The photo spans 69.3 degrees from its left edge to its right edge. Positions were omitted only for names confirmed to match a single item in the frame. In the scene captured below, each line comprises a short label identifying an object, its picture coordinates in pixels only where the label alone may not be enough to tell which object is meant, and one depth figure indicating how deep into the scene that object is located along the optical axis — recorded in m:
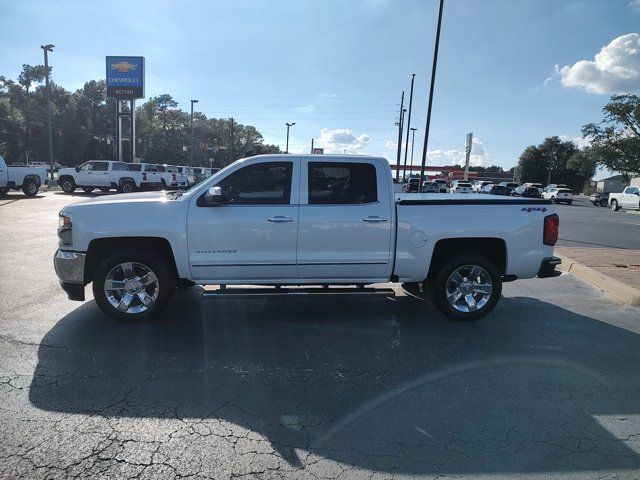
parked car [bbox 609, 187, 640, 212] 33.25
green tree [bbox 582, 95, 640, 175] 59.88
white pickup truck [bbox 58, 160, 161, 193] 27.08
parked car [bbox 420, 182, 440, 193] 38.80
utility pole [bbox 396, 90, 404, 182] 43.71
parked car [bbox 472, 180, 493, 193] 53.69
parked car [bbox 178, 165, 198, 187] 39.25
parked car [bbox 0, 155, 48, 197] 21.42
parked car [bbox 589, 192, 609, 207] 44.50
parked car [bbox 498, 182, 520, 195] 45.74
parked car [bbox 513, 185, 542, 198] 40.84
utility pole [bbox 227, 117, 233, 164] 83.27
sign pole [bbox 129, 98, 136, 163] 40.22
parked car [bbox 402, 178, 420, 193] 40.25
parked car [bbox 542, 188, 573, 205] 43.69
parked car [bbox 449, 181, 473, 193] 45.72
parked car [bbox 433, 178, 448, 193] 46.81
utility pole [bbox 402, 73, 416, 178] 38.18
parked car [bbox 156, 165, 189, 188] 30.88
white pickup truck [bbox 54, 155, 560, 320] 5.25
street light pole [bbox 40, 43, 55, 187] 31.92
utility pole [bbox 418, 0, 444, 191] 18.81
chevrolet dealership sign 40.62
